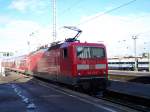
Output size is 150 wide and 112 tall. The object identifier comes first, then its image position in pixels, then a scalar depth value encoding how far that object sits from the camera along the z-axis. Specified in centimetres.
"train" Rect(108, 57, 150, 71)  3746
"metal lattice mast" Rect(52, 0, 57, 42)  1708
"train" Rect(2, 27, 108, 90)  876
